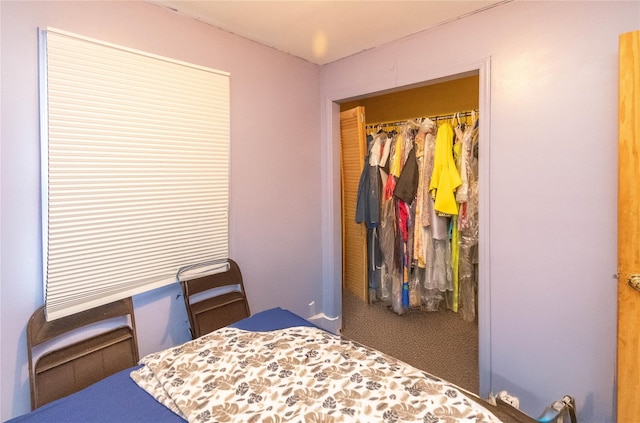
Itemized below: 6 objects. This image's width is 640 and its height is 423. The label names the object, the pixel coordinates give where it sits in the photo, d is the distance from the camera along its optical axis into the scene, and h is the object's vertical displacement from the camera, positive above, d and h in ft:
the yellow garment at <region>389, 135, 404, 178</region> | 9.18 +1.43
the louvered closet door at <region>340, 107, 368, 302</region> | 10.05 +0.19
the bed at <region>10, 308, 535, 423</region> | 3.15 -2.10
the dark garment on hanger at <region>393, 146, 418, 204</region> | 8.70 +0.74
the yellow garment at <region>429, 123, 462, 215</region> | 7.66 +0.81
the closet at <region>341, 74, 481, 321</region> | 7.86 +0.15
